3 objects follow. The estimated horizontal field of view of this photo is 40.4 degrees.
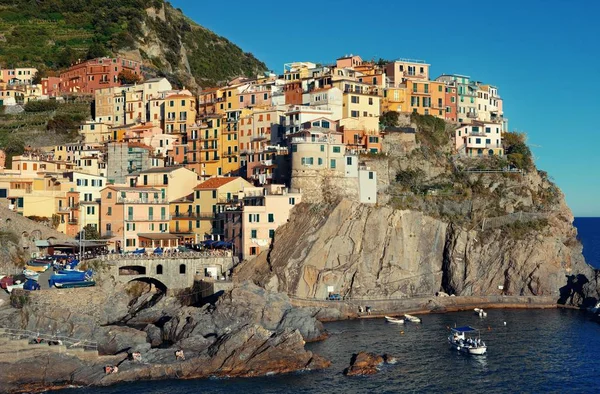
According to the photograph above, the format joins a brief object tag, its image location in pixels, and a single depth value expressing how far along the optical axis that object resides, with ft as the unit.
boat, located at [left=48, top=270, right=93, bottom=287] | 211.61
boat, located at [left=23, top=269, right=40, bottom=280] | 214.07
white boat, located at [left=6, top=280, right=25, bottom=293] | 206.18
